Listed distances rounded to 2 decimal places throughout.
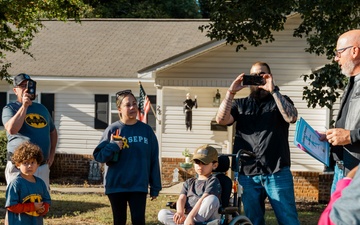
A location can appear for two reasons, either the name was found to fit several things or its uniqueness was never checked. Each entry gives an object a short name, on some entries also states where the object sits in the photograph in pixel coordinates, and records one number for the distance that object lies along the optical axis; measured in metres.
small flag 18.97
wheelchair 6.89
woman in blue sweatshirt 7.50
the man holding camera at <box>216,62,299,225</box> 6.96
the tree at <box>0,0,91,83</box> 12.67
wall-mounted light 20.65
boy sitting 7.00
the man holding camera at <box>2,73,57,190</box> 7.34
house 19.00
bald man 5.39
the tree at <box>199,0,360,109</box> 11.68
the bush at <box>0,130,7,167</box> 21.89
